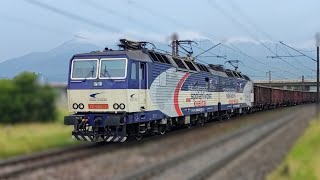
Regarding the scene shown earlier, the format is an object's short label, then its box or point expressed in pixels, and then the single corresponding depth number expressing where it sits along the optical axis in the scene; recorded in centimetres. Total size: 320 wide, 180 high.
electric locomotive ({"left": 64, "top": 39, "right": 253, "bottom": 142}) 1667
